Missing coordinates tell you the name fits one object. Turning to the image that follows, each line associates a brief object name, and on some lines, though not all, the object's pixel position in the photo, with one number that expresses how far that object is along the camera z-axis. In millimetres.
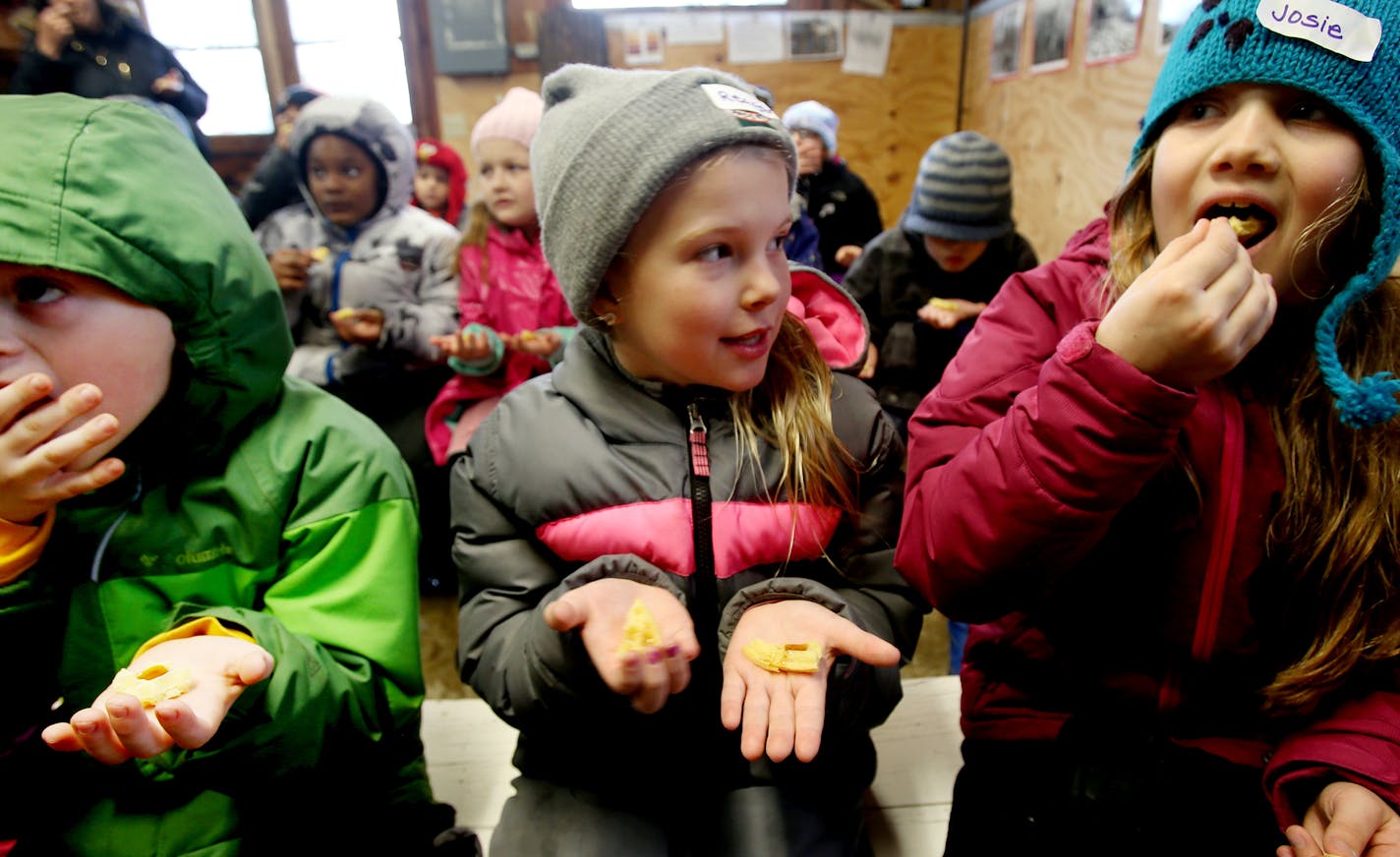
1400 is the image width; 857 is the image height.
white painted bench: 1026
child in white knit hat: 2906
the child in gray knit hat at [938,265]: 2000
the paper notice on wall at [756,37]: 3922
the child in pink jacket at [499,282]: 1884
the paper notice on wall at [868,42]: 3926
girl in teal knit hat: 646
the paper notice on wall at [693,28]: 3891
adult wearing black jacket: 2314
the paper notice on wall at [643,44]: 3914
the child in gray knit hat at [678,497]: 754
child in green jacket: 690
